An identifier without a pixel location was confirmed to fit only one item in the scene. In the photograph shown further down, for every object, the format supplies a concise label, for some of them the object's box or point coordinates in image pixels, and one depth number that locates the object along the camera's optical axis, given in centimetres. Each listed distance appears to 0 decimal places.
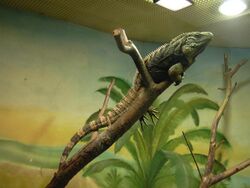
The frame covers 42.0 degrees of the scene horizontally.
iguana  181
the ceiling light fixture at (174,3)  273
